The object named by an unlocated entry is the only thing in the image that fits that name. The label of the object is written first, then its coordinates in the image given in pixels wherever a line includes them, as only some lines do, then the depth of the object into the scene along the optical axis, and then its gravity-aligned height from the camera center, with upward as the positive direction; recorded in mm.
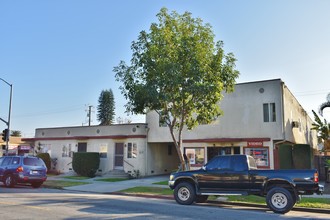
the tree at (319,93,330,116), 27936 +4120
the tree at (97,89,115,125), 64000 +8640
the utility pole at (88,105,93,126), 67312 +7864
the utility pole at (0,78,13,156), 27700 +4367
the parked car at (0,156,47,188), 18344 -1086
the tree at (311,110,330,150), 27688 +2261
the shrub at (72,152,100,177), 26375 -888
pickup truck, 11102 -1028
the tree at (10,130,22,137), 95125 +5119
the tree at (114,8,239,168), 16172 +4034
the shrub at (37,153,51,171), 29970 -509
